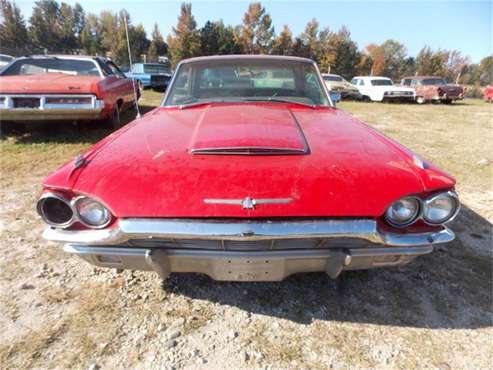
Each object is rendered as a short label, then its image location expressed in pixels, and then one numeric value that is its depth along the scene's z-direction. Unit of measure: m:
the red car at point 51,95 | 4.77
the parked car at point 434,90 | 15.65
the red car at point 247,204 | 1.38
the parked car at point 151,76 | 13.56
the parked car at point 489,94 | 18.90
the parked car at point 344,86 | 15.88
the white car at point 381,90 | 15.50
